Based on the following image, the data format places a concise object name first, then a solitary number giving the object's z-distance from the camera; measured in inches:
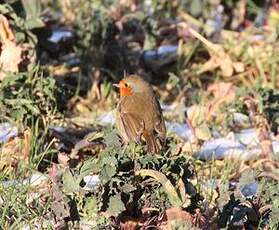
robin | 348.8
